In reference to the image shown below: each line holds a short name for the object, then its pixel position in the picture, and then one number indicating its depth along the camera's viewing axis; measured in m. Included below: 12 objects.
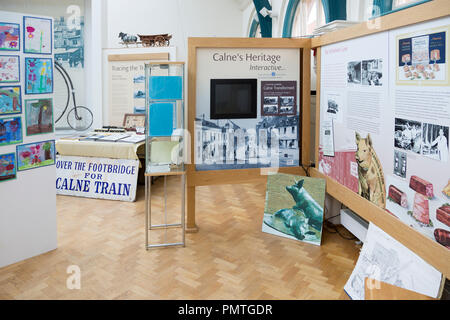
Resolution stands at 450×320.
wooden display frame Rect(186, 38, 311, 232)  3.99
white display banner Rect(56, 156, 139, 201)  5.28
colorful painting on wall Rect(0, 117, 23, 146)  3.29
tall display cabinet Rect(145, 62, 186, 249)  3.70
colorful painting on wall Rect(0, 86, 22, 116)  3.25
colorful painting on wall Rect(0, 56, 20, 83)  3.23
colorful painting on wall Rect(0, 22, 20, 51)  3.20
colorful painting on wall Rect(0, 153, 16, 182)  3.30
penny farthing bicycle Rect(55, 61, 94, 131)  8.08
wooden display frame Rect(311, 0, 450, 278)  2.26
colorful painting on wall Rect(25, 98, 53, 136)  3.46
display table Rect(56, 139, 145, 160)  5.32
